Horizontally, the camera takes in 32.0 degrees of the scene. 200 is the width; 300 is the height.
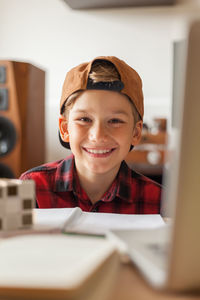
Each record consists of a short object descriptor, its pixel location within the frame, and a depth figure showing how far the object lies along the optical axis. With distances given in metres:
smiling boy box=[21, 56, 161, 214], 0.99
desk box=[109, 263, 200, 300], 0.29
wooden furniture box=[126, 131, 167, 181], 2.20
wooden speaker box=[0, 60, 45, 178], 2.27
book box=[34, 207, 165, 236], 0.51
